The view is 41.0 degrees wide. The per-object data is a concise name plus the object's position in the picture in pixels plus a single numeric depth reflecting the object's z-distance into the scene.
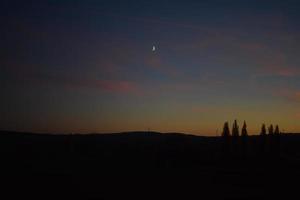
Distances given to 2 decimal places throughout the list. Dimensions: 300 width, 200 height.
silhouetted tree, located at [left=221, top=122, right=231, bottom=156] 106.06
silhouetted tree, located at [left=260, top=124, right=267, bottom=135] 121.20
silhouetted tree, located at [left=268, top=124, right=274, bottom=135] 119.31
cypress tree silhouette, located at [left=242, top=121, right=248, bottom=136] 120.41
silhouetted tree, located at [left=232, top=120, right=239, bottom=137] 121.10
